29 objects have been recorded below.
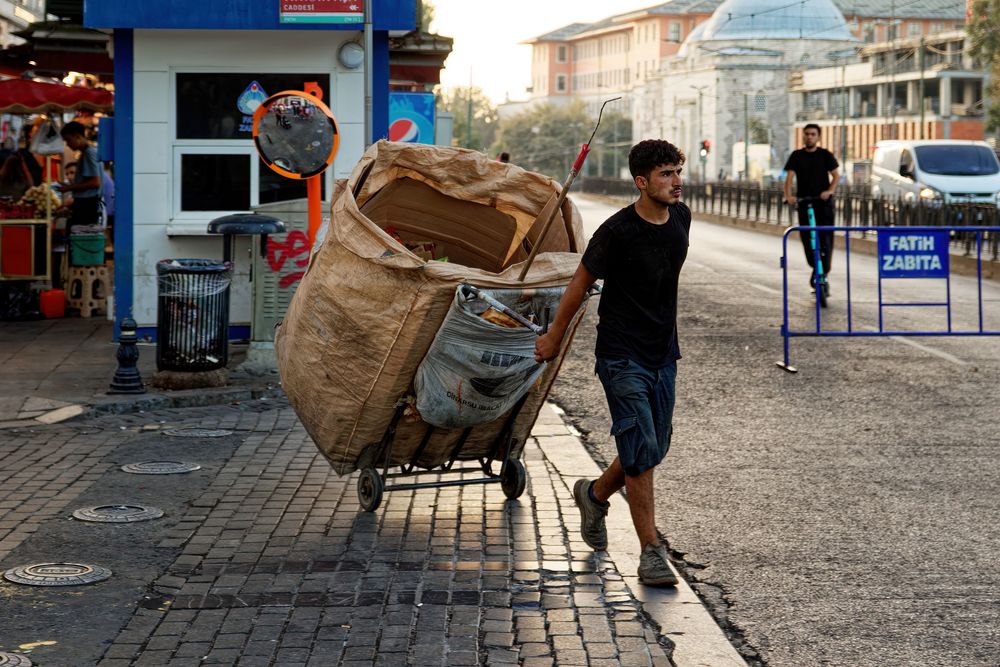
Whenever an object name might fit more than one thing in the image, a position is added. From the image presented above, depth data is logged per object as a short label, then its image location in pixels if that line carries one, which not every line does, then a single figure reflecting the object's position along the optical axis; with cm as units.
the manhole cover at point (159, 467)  844
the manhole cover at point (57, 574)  611
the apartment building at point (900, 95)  9762
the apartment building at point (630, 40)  14812
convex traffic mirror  1160
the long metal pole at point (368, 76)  1284
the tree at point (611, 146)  14399
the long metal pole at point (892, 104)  9432
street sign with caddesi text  1320
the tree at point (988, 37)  8044
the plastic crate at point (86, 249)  1628
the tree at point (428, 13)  7106
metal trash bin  1116
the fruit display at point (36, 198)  1719
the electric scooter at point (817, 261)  1525
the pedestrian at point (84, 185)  1716
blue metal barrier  1380
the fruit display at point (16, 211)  1669
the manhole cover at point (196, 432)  961
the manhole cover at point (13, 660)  509
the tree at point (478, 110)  15138
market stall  1642
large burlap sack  666
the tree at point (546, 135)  14012
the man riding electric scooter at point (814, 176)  1693
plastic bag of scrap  652
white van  3466
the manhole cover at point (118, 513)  727
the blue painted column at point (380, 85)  1467
